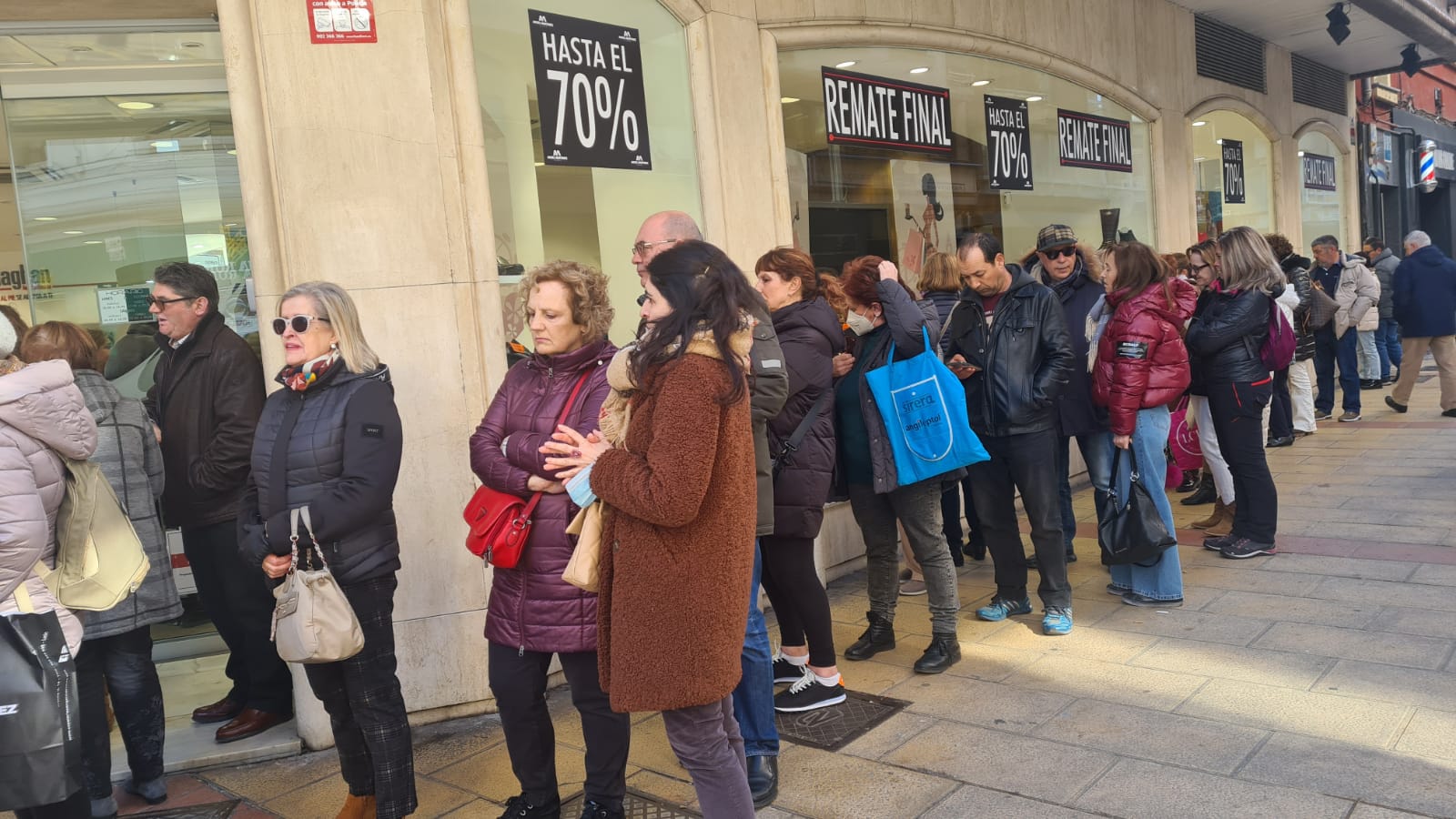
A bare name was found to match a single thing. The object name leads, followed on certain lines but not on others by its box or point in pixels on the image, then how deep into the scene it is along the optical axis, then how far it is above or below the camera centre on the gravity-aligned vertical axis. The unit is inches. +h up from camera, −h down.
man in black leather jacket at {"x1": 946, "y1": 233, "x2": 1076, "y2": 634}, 193.5 -19.0
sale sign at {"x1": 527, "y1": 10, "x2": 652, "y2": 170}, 207.9 +47.9
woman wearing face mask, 176.4 -26.4
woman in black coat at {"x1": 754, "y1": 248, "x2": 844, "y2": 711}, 159.3 -18.5
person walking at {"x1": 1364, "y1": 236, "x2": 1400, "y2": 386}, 516.5 -26.1
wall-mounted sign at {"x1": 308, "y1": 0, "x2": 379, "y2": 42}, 169.8 +52.9
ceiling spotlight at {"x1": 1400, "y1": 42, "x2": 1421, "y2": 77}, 585.3 +108.6
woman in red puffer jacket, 207.0 -18.3
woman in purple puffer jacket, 126.1 -28.6
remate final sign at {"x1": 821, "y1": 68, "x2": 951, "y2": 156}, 278.8 +52.9
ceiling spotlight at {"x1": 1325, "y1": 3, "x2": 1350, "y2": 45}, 474.3 +107.6
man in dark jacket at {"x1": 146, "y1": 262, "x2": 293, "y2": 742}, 170.2 -13.2
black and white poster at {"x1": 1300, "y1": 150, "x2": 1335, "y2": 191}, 605.3 +53.7
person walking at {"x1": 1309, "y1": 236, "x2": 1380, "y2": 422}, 448.8 -24.9
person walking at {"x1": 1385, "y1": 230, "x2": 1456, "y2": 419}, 422.6 -22.7
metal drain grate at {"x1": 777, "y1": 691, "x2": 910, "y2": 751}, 159.2 -63.8
